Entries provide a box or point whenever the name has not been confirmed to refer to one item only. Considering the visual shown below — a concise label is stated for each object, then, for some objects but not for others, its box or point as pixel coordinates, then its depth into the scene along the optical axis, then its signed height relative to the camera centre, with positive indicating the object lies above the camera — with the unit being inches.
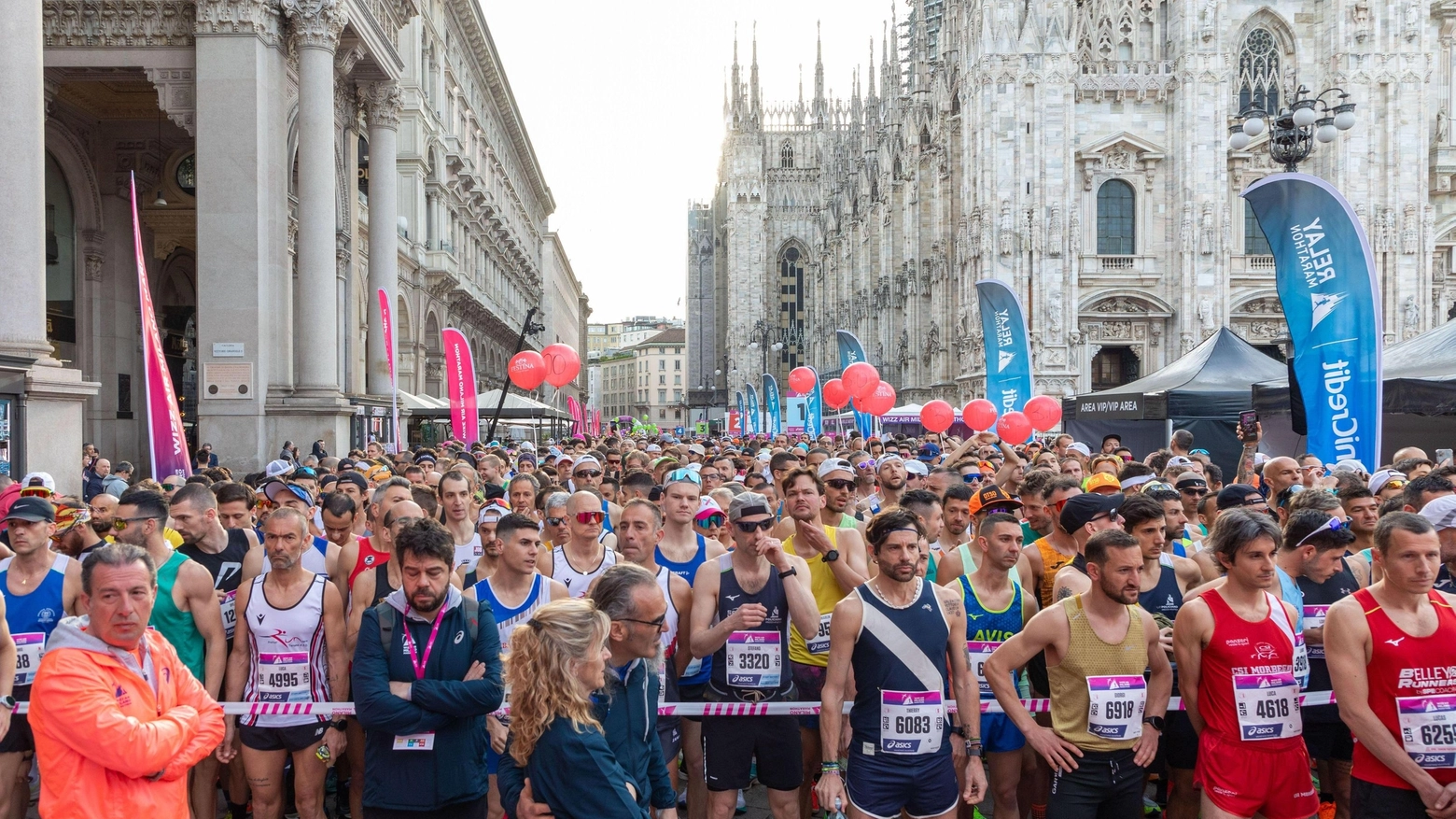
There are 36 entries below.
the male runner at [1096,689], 179.6 -47.7
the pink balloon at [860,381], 869.8 +21.2
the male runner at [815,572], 226.7 -35.6
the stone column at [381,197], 907.4 +181.0
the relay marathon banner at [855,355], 1078.4 +57.5
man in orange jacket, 132.3 -37.7
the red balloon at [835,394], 938.1 +12.2
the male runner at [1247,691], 174.6 -47.0
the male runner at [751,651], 203.2 -47.7
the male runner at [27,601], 210.7 -37.3
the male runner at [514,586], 208.8 -35.0
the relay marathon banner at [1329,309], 409.7 +36.9
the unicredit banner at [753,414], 1907.0 -9.7
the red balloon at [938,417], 850.8 -8.0
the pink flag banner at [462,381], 770.2 +21.8
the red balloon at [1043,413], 808.9 -5.5
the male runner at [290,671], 208.5 -50.4
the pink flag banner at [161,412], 431.5 +0.7
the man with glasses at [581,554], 238.5 -33.0
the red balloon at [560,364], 781.3 +33.6
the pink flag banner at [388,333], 692.7 +55.3
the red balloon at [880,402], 876.0 +4.5
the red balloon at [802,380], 1111.6 +28.9
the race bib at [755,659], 212.5 -49.6
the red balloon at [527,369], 766.5 +29.8
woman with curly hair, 129.3 -37.9
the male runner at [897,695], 179.9 -48.5
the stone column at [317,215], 710.5 +132.8
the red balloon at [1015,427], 736.3 -14.5
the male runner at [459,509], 303.6 -28.0
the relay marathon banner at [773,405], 1483.8 +3.8
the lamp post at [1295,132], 635.5 +166.7
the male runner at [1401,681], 164.7 -43.0
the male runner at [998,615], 214.2 -43.3
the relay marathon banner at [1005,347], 912.9 +50.8
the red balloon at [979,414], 787.4 -5.9
